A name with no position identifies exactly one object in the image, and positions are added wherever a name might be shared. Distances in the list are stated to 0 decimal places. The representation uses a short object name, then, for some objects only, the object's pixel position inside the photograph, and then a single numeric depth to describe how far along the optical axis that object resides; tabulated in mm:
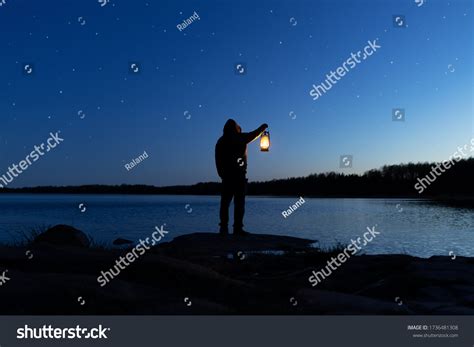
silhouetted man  10445
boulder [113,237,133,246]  12250
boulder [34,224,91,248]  9180
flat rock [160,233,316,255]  8867
